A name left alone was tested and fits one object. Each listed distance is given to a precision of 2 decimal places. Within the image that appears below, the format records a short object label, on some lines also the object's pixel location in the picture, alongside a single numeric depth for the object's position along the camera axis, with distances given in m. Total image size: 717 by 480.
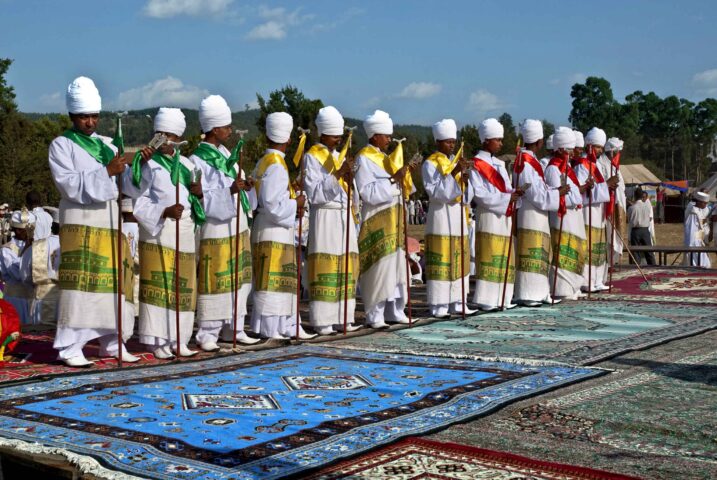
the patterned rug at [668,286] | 11.98
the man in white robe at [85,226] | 7.36
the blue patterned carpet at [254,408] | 4.63
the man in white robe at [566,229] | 11.80
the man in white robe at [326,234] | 9.38
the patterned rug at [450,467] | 4.24
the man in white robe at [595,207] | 12.41
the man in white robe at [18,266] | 10.28
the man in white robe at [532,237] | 11.26
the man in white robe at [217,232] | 8.41
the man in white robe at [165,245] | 7.94
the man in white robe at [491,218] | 10.81
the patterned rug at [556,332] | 7.89
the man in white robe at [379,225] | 9.77
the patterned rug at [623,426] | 4.54
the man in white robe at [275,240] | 8.86
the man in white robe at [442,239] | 10.41
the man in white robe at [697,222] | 18.86
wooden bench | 16.23
